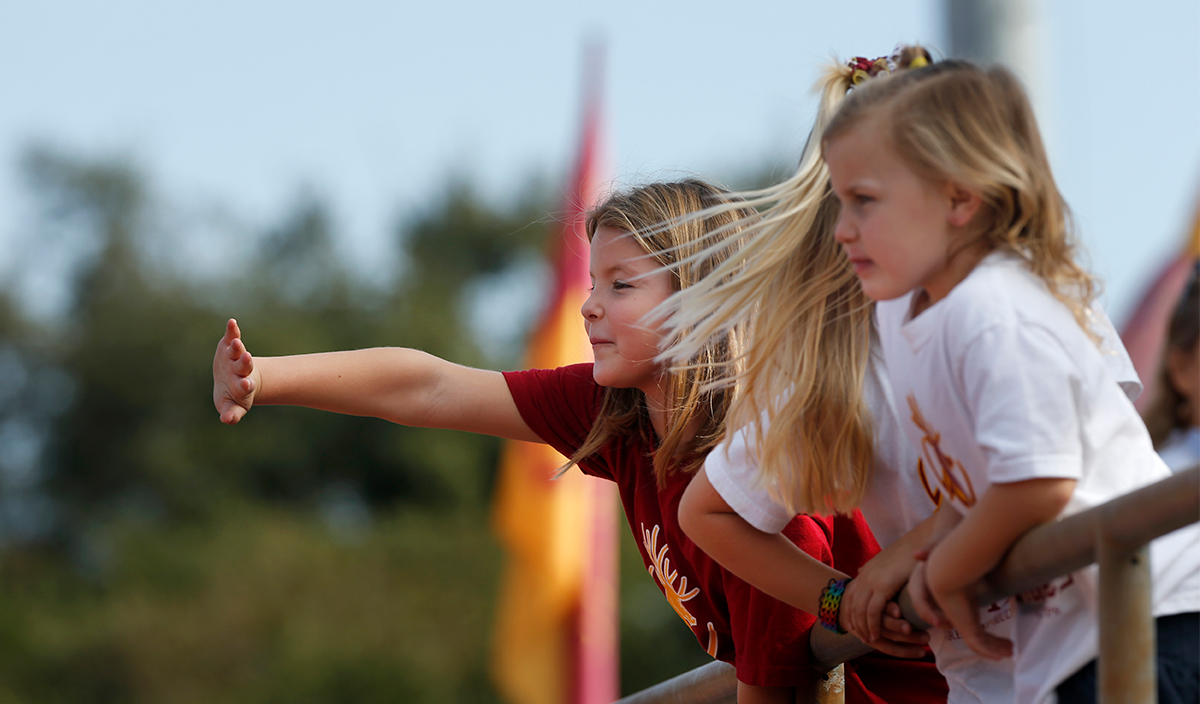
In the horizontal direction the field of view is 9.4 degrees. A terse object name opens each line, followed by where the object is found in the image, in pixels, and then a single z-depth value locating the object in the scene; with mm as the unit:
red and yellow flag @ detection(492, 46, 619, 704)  21418
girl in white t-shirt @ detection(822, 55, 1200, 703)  5926
